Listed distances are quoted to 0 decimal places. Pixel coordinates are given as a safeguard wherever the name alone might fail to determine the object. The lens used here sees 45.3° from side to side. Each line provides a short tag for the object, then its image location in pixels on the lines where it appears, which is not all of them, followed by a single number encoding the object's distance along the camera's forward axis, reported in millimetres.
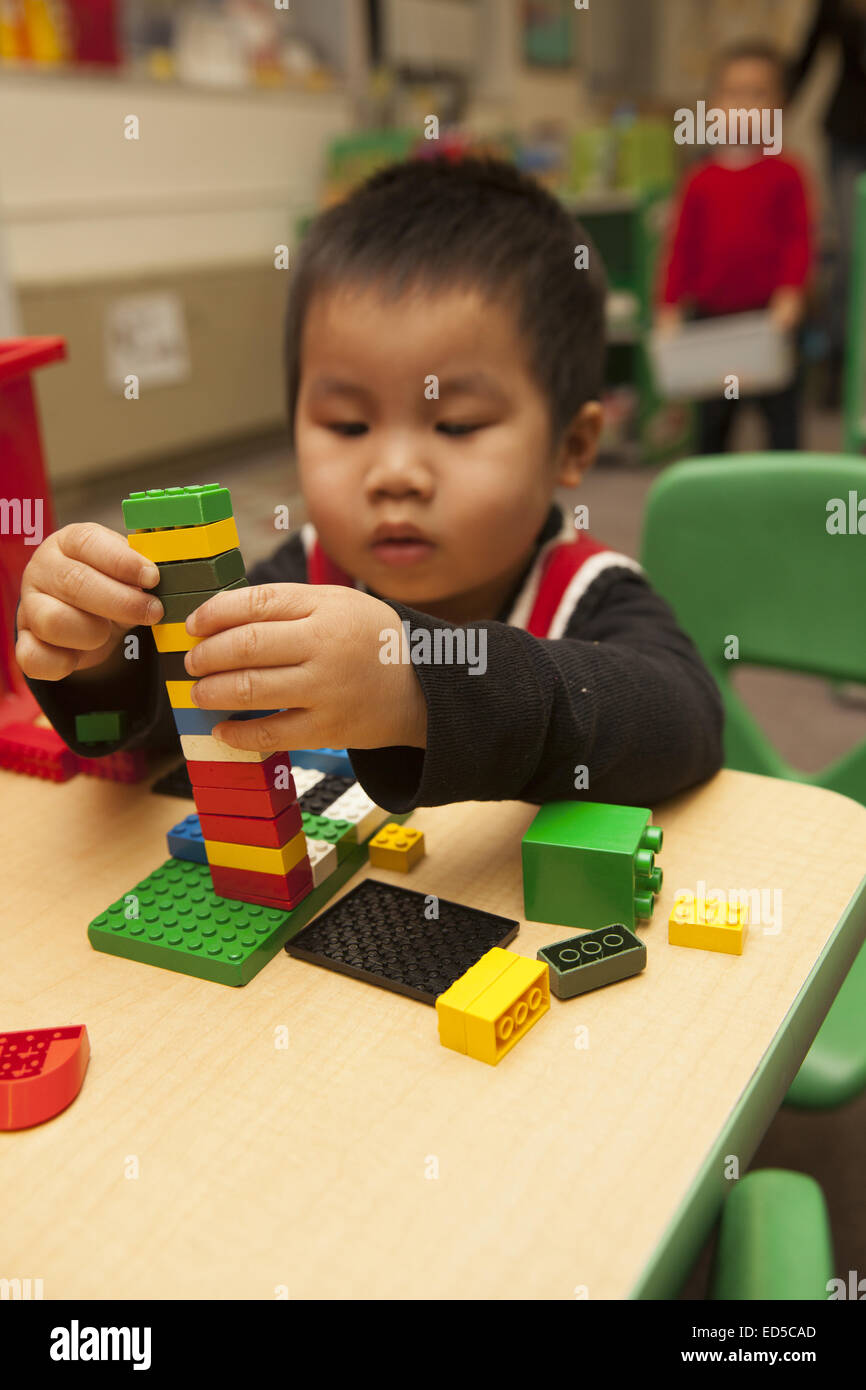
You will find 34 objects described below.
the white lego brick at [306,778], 564
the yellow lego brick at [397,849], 506
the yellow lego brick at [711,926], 433
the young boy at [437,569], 425
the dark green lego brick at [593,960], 415
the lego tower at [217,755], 396
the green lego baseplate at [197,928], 438
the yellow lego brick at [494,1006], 380
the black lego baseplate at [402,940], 423
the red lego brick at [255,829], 449
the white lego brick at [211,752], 434
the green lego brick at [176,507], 389
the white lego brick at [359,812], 523
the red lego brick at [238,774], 438
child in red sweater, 2395
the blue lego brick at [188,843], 502
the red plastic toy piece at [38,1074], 368
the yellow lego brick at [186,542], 394
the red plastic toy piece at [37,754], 624
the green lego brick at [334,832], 502
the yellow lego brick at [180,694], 428
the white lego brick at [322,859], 482
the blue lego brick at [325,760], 577
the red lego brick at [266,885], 462
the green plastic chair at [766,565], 859
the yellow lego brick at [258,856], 456
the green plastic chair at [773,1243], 333
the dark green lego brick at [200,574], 400
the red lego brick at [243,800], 444
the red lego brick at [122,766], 614
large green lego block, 448
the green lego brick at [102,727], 569
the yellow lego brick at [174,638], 418
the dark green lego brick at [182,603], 407
